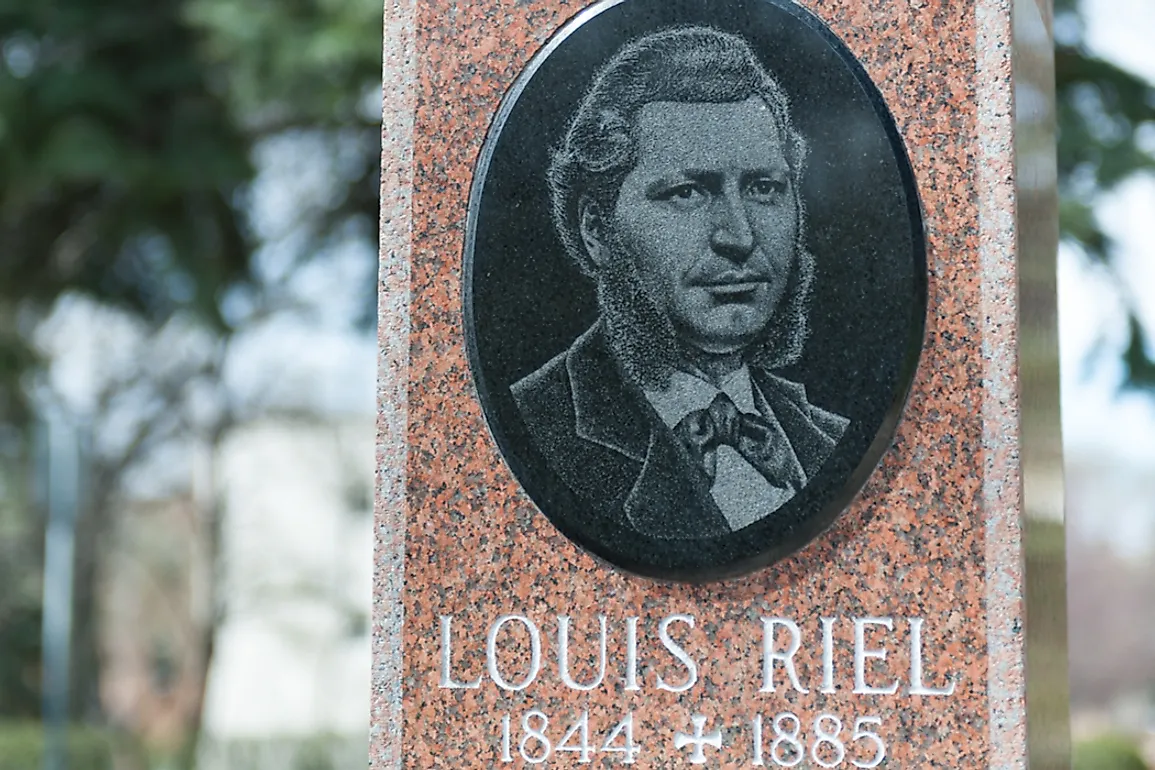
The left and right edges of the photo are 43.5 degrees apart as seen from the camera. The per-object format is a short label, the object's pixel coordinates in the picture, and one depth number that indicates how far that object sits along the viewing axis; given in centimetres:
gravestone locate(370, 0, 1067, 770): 308
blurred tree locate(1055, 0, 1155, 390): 958
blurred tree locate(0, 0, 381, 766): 958
